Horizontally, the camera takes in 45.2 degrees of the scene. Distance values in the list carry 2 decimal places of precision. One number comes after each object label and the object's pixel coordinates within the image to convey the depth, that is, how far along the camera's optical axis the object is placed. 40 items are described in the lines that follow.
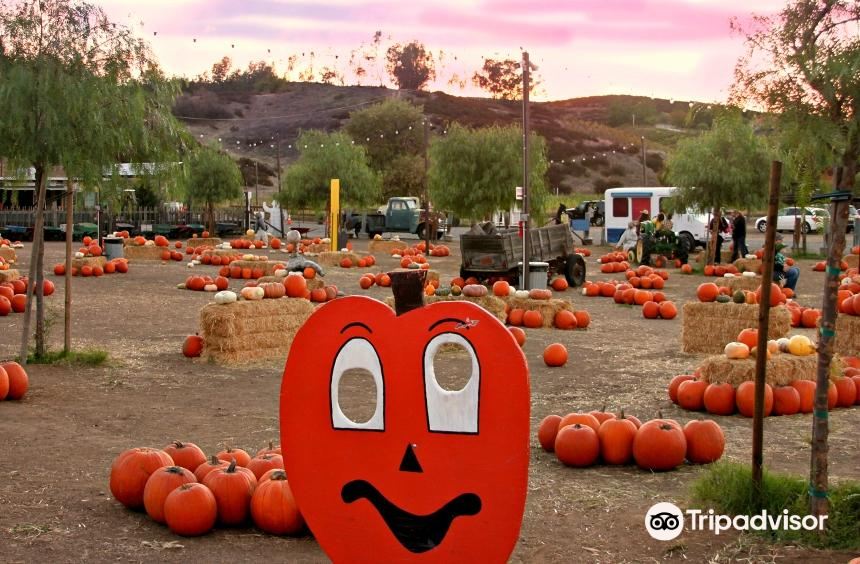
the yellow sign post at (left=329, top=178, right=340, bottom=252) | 31.69
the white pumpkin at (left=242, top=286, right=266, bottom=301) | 13.80
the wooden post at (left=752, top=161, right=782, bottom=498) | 5.78
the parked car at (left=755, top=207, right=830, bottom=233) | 53.34
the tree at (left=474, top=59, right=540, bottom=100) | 131.12
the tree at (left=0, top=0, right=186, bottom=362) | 11.10
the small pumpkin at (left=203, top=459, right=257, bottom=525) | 6.23
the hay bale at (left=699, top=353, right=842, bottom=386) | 9.84
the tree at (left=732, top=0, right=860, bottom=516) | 5.85
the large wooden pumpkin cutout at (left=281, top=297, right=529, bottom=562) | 3.96
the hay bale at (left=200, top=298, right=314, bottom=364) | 13.05
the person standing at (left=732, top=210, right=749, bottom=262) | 30.45
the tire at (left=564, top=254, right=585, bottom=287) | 25.20
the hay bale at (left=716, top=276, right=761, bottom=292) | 21.67
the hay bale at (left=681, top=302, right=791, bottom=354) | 13.69
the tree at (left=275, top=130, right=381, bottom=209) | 47.41
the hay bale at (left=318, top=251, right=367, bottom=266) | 30.64
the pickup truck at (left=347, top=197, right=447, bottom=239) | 49.81
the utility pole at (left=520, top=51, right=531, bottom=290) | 20.63
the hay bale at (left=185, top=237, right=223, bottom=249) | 40.22
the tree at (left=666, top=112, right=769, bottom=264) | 29.44
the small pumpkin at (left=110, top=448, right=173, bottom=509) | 6.47
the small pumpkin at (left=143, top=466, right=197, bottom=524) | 6.27
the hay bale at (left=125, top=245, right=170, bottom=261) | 33.47
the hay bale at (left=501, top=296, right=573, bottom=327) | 17.38
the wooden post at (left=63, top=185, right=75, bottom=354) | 12.41
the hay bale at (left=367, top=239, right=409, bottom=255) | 39.03
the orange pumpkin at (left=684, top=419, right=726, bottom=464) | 7.76
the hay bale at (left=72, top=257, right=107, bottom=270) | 26.20
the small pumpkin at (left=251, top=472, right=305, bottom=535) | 6.04
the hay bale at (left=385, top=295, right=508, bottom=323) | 16.55
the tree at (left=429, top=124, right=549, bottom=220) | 35.75
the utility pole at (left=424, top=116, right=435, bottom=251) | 36.01
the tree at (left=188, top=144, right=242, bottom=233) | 44.38
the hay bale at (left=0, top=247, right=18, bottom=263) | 27.39
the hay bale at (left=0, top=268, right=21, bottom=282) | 20.62
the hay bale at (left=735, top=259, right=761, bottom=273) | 25.66
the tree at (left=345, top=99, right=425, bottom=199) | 77.12
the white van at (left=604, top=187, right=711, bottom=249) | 40.22
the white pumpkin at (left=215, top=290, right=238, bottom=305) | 13.33
